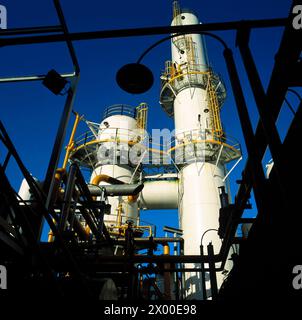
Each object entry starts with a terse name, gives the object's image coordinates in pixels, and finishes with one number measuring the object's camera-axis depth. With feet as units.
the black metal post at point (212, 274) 19.23
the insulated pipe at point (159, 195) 66.69
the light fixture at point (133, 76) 10.83
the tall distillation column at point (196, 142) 51.83
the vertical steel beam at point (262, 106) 5.35
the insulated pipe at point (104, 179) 57.04
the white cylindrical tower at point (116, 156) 61.15
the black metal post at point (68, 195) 18.34
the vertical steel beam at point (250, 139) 6.29
